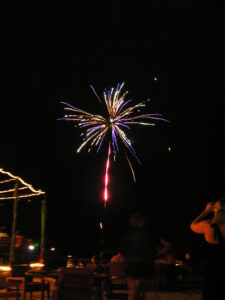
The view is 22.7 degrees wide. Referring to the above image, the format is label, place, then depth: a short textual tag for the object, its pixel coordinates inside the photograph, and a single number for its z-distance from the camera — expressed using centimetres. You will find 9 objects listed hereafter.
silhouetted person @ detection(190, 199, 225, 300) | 478
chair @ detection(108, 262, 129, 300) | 866
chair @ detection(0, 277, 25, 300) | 820
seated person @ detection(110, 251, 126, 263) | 1186
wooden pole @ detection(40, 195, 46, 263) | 1662
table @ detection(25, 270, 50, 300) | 861
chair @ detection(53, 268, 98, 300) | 715
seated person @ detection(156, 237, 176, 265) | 1291
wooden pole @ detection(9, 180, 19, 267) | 1370
